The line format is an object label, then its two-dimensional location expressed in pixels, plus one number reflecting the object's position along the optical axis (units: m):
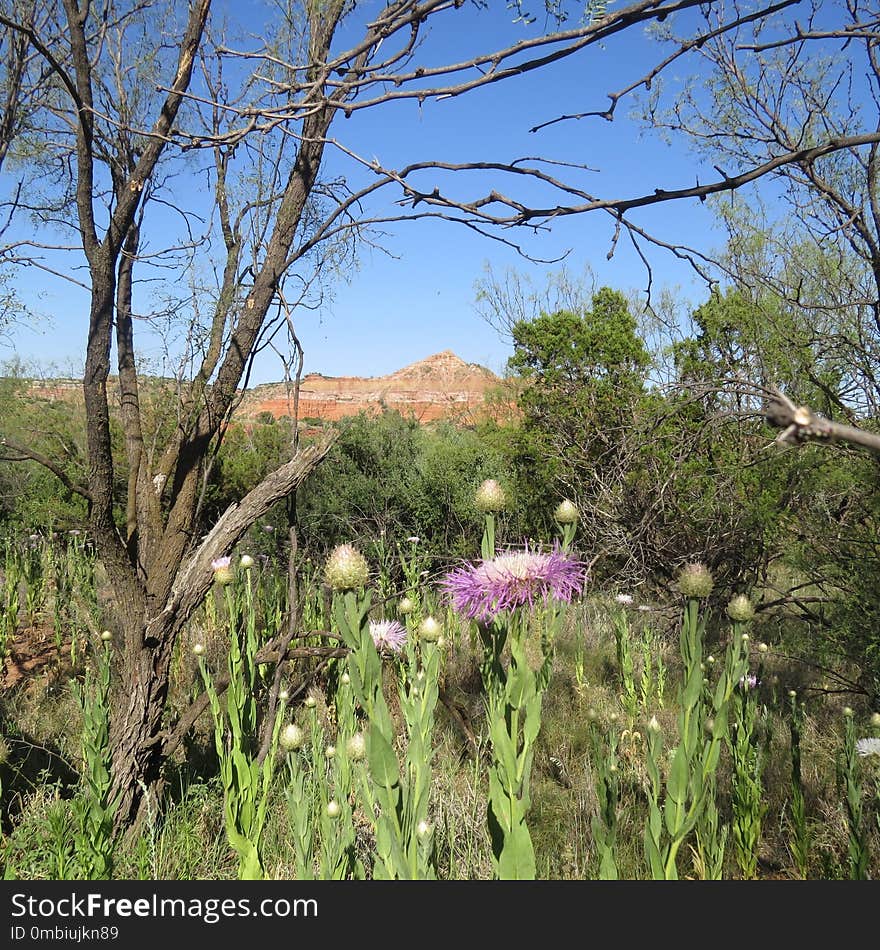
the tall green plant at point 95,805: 2.13
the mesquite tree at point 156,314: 2.75
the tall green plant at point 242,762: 2.00
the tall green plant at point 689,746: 1.47
